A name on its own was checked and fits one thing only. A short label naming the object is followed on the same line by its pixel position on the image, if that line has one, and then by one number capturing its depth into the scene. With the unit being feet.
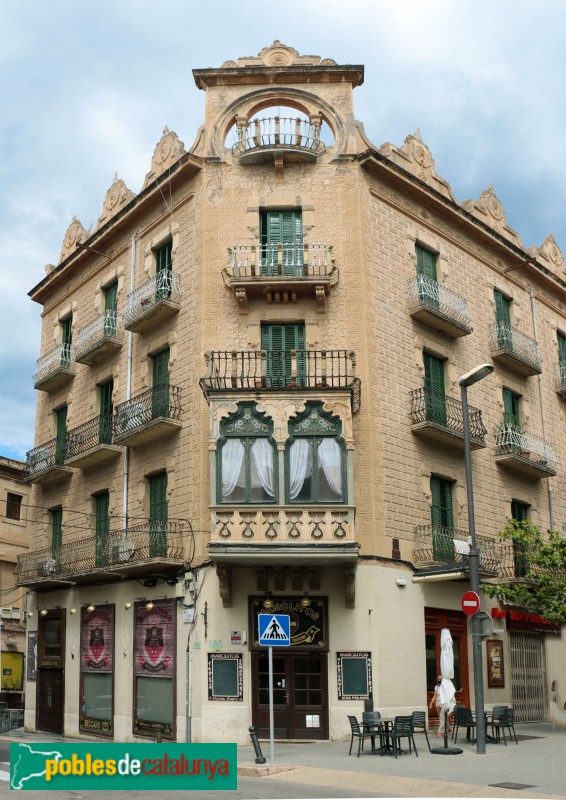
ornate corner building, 74.64
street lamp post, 61.98
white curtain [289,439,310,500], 73.92
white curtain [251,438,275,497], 74.02
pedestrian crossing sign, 56.85
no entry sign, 61.77
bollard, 57.88
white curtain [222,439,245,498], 74.23
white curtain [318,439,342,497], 73.87
